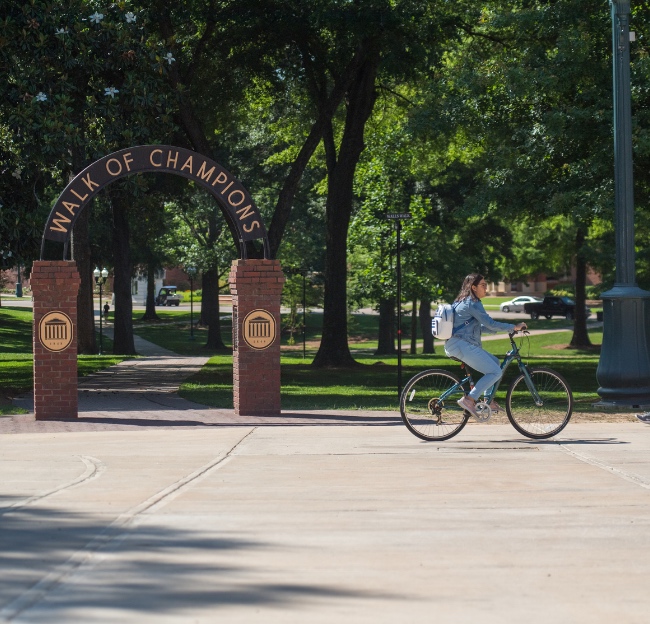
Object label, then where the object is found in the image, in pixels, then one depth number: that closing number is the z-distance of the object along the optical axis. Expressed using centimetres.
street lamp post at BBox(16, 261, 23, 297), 9492
